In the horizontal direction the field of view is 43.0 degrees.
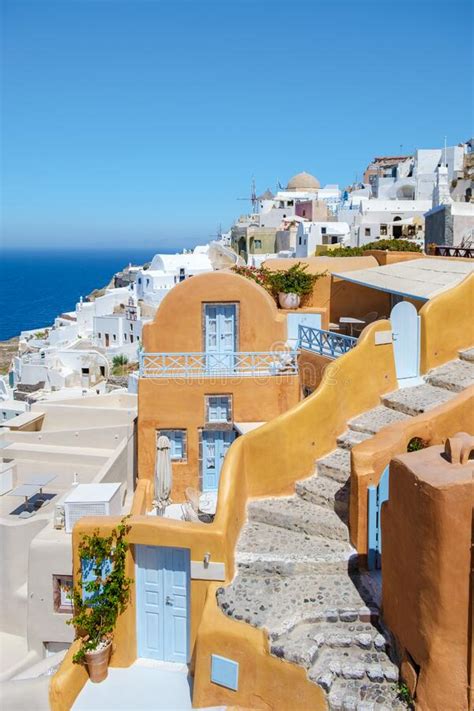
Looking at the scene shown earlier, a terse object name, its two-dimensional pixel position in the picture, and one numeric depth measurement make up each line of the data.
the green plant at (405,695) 6.47
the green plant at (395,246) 31.04
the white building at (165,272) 62.84
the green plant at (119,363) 51.63
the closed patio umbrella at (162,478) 12.71
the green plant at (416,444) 9.29
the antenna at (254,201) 99.38
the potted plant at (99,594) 7.89
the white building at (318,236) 55.30
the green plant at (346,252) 26.68
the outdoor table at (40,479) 15.66
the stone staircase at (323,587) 6.81
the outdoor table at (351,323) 15.82
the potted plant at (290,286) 17.05
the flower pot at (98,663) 7.82
